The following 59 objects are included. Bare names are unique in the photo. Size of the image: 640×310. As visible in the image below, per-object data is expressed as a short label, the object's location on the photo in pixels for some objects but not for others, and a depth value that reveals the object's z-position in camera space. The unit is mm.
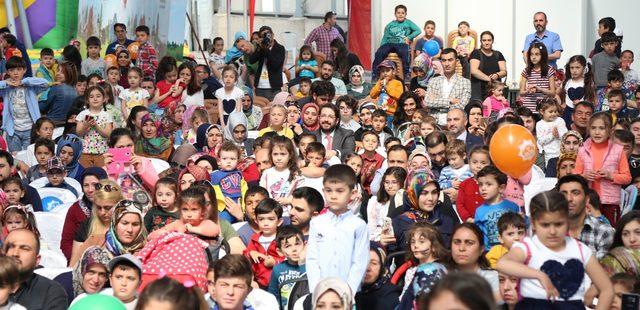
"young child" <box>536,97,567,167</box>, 14656
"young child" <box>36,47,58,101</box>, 17734
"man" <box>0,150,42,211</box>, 11953
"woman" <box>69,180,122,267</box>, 10406
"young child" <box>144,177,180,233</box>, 10594
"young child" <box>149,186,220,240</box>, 9930
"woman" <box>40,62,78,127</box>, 16719
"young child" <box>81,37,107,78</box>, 18125
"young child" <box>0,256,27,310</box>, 7637
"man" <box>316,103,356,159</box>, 14133
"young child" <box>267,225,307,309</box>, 9320
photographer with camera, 18953
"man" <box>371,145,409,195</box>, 12539
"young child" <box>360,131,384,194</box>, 13134
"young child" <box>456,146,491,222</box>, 11414
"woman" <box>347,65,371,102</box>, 18312
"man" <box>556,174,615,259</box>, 10033
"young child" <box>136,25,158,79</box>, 18339
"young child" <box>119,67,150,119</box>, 16491
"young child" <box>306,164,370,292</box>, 8680
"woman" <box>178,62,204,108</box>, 17062
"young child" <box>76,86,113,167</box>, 14120
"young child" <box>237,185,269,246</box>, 10953
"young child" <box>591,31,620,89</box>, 17781
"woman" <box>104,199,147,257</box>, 9609
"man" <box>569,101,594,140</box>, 14672
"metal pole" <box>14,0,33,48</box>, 19775
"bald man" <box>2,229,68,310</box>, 8453
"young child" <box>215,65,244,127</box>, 16609
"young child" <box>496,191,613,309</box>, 7312
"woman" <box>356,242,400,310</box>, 9133
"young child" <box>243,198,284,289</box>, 9945
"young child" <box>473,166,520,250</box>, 10477
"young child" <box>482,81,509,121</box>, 16562
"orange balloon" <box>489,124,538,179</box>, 11062
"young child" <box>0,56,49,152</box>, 15859
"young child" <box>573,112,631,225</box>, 12156
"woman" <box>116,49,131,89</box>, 17875
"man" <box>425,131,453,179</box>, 12836
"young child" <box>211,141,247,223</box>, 12203
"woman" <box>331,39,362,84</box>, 19234
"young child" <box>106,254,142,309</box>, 8359
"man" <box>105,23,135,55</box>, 18828
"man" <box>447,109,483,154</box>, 14219
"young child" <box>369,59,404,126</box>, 16969
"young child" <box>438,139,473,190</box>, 12312
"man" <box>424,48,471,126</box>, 16297
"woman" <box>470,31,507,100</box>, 18969
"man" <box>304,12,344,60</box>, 20609
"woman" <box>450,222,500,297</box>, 8805
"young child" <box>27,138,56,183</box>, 13383
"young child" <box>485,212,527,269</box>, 9438
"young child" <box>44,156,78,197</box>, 12633
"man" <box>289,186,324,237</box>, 10227
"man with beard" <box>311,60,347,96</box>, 17766
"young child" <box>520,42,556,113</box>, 16969
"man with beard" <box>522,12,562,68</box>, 19078
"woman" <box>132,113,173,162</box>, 14570
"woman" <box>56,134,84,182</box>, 13844
